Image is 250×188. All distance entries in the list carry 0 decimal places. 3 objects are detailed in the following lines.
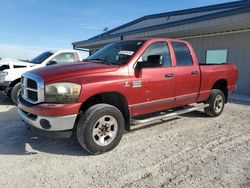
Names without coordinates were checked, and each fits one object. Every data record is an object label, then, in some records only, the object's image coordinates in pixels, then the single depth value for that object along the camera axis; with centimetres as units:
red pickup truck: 353
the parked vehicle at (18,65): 733
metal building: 980
